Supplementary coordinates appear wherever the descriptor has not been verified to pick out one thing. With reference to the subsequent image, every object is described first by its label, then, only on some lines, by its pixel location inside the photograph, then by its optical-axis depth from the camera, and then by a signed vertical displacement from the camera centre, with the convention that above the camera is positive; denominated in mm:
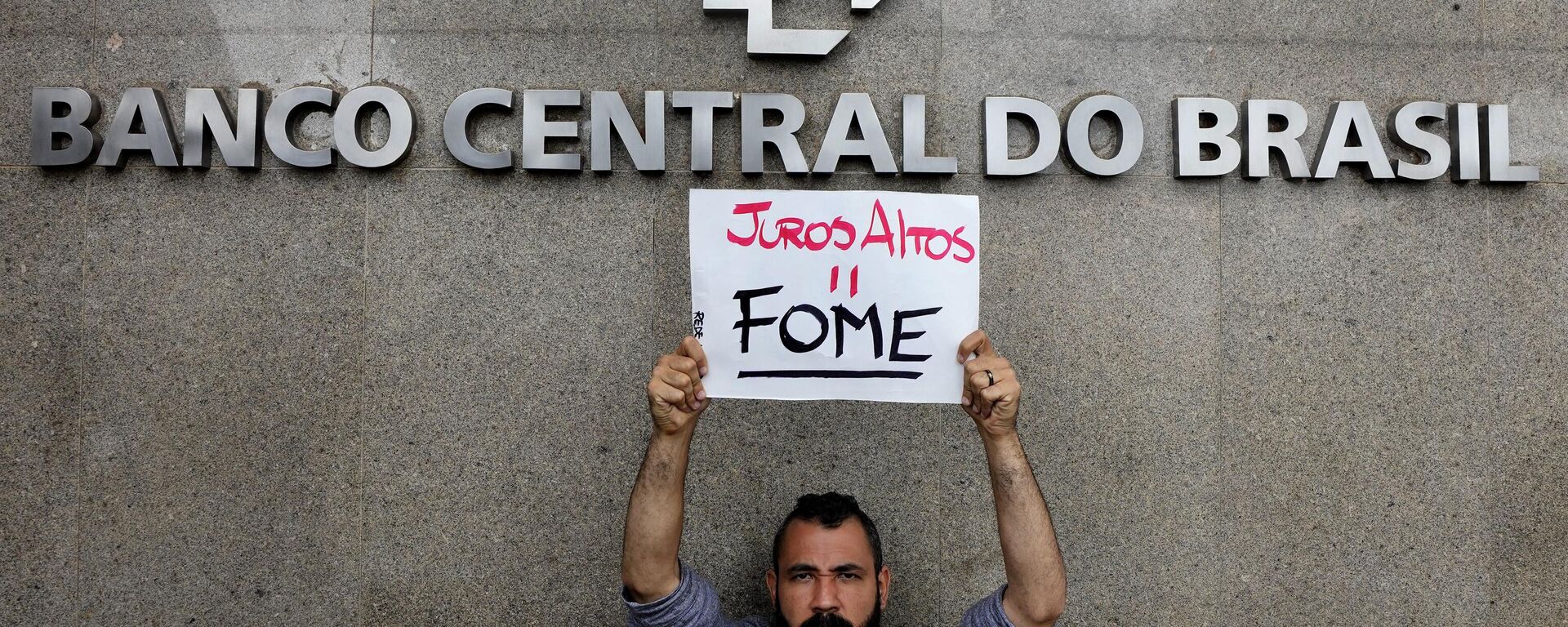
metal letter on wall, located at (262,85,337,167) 2914 +726
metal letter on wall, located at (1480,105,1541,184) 2979 +684
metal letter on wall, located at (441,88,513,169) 2902 +715
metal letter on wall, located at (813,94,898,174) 2904 +655
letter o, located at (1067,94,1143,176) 2938 +699
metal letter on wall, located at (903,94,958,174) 2912 +650
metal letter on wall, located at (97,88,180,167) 2908 +684
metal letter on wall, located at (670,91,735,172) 2908 +766
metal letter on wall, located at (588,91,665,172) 2910 +707
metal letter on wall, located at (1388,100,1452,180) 2961 +687
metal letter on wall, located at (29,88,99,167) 2910 +710
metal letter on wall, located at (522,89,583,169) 2904 +712
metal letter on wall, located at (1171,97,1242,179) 2951 +695
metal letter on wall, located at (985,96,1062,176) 2924 +696
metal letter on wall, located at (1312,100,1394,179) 2959 +669
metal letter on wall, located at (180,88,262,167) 2918 +708
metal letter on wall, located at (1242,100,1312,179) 2951 +689
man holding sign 2176 -510
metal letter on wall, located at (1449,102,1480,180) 2975 +690
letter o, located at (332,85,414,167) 2916 +702
